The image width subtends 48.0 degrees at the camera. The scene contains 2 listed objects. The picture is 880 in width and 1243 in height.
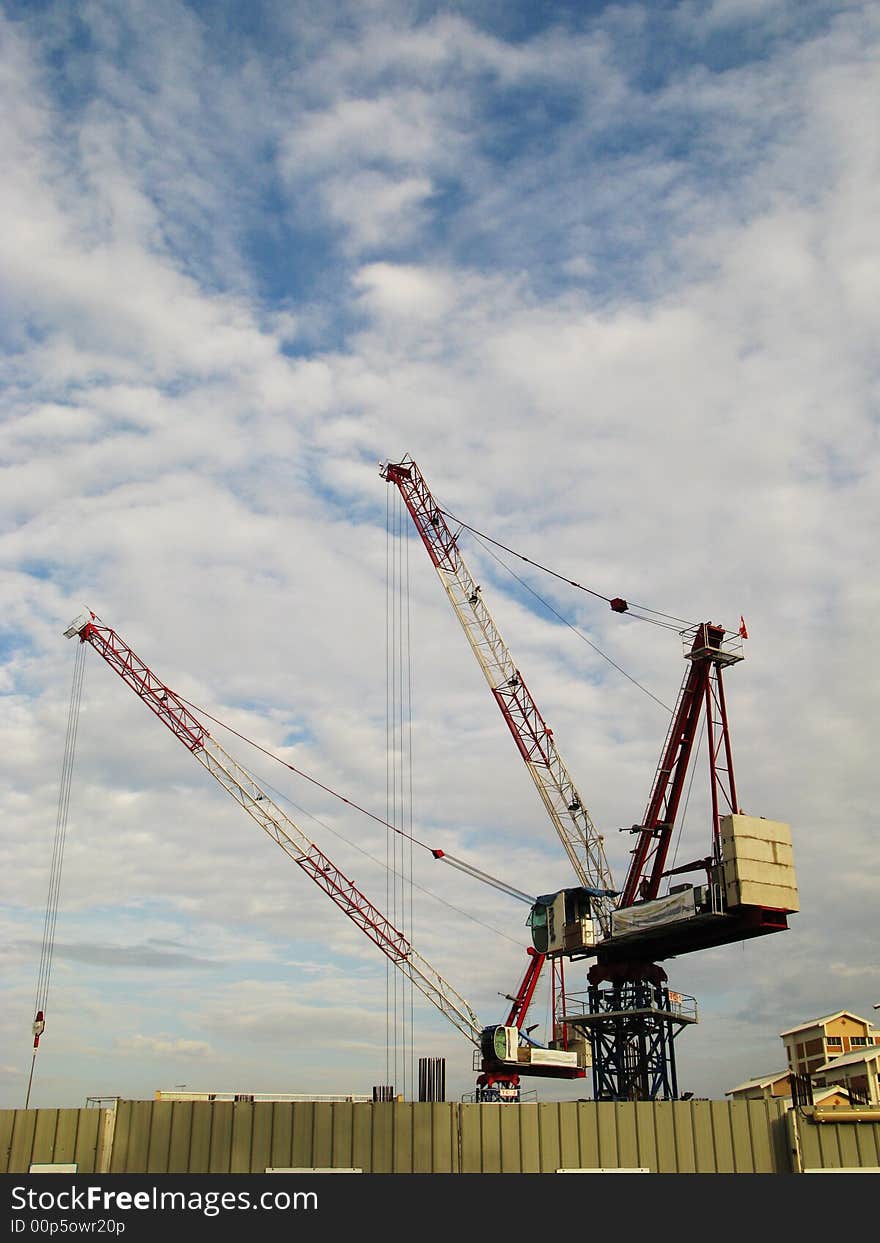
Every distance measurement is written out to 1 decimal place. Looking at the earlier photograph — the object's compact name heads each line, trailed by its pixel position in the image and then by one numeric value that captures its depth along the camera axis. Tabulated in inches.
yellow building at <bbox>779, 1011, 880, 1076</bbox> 4694.9
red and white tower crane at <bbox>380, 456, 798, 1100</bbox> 2760.8
